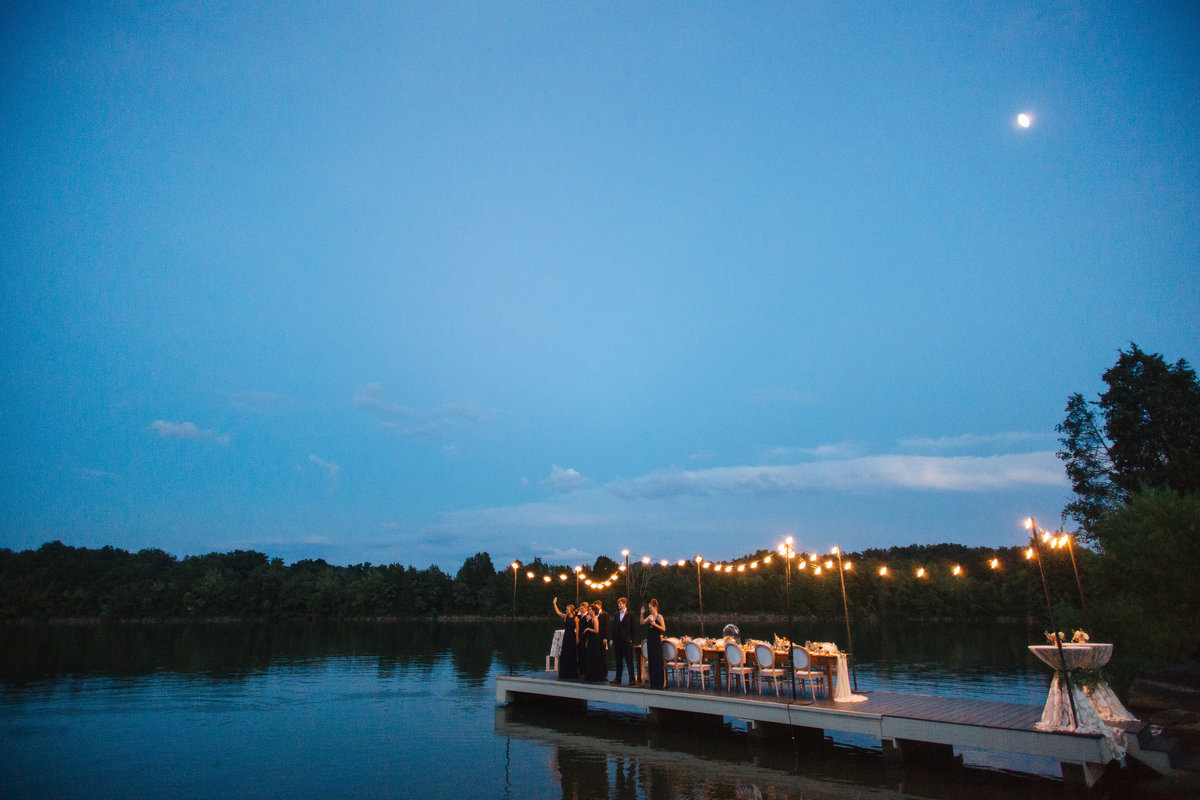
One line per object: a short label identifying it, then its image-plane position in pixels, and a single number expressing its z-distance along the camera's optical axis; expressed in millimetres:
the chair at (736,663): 14281
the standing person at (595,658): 16297
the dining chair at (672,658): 15766
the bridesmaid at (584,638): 16500
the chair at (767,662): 13812
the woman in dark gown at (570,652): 17048
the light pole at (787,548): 13583
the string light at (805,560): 12011
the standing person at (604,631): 16453
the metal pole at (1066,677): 9692
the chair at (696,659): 15273
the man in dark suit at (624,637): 15945
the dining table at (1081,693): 9680
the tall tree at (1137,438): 27141
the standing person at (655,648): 15156
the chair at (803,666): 13148
